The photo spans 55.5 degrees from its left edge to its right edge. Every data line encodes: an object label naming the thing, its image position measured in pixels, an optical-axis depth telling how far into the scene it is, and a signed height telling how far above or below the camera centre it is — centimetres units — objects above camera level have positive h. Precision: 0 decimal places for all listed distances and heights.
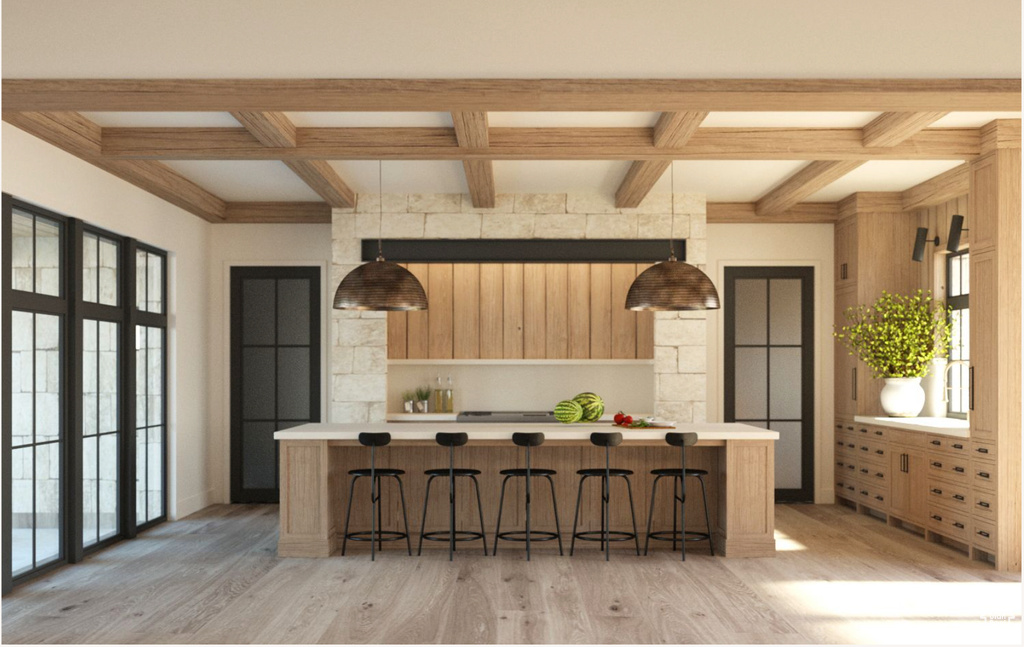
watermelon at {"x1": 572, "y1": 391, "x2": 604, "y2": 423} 752 -64
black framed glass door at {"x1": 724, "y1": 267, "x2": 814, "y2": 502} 984 -36
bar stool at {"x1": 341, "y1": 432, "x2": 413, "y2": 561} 679 -122
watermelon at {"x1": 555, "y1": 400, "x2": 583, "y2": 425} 747 -69
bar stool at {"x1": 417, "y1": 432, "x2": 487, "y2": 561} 675 -111
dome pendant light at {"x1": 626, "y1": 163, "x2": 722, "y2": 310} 679 +23
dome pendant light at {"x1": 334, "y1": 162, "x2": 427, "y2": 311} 677 +23
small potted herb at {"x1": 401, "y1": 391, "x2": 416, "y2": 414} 962 -78
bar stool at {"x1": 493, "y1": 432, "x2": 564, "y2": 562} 673 -111
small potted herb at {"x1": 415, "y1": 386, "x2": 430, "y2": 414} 963 -77
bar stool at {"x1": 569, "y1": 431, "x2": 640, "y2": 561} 675 -114
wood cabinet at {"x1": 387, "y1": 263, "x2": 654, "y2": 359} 973 +6
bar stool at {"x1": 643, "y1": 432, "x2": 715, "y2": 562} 679 -124
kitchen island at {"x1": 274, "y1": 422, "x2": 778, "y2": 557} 695 -115
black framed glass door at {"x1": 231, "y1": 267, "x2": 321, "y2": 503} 969 -42
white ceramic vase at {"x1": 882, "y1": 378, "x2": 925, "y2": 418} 845 -65
